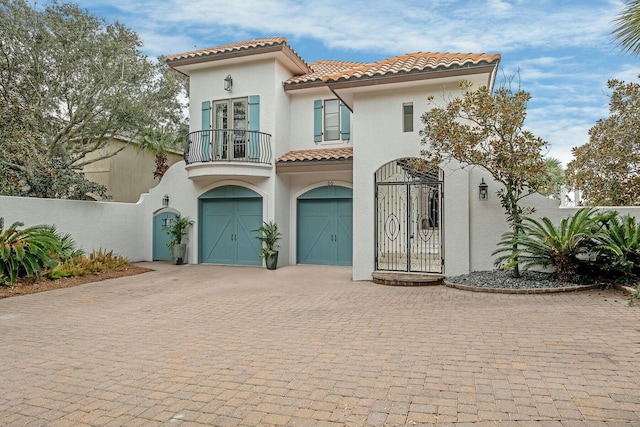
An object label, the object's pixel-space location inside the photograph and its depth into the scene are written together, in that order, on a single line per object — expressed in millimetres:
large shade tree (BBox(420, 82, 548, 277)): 8711
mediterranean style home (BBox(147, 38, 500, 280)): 11023
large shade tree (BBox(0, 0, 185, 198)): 14430
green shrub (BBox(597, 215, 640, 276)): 8008
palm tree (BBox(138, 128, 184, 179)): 17484
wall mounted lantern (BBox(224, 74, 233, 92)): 14789
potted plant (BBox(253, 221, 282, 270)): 13531
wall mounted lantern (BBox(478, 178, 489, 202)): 10055
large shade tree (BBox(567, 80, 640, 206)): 11336
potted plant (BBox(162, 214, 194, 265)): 14766
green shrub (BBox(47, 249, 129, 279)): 10852
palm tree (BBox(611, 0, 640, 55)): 5679
